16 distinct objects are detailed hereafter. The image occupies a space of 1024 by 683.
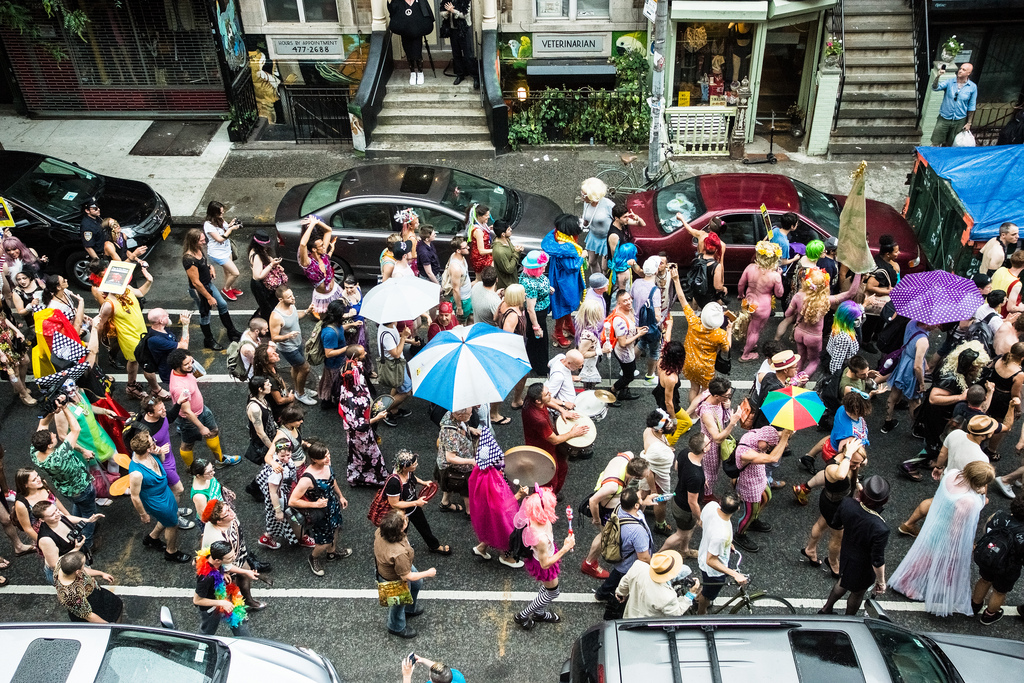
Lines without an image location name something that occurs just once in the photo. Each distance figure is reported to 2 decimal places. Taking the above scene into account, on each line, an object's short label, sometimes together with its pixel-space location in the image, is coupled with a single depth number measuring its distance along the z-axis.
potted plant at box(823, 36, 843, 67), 15.05
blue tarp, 10.80
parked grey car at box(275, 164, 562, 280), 11.94
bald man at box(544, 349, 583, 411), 8.55
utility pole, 13.55
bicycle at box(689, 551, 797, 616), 6.77
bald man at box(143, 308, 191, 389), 8.95
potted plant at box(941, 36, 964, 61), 14.80
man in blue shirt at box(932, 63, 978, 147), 14.25
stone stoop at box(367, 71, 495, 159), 15.88
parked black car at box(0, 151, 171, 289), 12.14
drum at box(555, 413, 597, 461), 8.47
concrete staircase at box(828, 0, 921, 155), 15.60
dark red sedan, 11.52
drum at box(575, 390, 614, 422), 9.34
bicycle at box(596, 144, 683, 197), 14.55
